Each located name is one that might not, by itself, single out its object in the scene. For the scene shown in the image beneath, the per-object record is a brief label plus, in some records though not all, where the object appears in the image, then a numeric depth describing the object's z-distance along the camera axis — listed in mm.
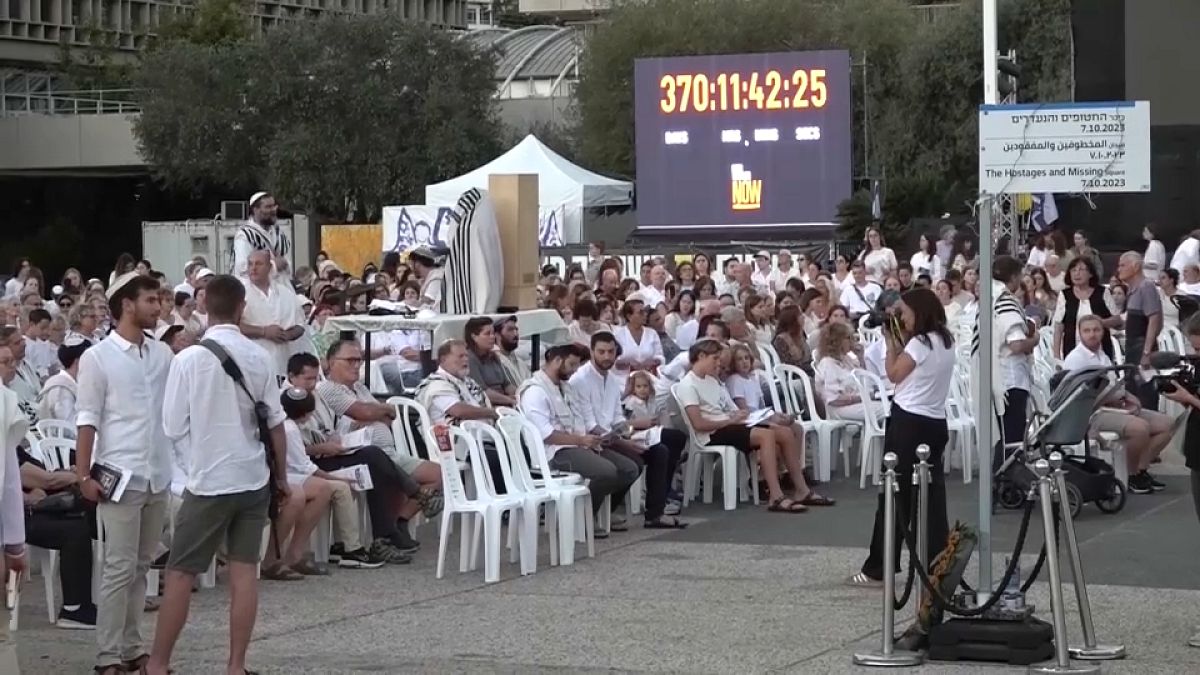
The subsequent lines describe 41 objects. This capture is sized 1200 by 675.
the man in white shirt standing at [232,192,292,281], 12469
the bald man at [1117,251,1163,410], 16500
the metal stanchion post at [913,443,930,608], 8797
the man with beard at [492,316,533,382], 14109
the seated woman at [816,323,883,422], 15406
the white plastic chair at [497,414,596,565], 11617
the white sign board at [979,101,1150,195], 8453
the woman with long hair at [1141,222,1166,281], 21969
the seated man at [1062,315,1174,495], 14133
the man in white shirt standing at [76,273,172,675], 8164
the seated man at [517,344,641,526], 12359
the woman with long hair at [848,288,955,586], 10102
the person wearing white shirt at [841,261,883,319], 21700
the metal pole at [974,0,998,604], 8812
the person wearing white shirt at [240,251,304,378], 12102
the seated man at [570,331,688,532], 12875
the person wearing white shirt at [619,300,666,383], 16062
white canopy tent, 34281
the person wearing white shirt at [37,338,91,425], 12094
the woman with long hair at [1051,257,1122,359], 16328
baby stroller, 8836
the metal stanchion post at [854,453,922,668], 8352
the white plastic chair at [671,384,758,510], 13820
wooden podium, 15578
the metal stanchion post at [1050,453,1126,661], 8305
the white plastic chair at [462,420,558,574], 11383
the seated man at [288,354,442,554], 11594
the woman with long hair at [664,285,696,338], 17766
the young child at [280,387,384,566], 11133
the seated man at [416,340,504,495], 12148
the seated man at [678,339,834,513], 13688
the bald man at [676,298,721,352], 17344
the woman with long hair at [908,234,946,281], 25147
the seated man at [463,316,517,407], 13406
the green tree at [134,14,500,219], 50938
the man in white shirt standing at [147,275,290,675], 7969
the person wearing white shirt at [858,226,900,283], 23562
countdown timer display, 31141
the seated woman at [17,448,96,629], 9953
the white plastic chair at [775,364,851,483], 15141
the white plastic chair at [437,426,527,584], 11141
